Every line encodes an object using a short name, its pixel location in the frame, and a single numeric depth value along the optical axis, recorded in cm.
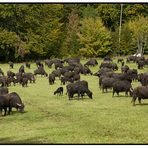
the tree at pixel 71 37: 8288
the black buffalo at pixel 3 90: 3274
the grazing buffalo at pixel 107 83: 3625
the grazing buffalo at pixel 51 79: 4459
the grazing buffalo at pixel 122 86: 3339
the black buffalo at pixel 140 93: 2868
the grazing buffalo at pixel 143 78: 3839
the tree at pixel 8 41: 7675
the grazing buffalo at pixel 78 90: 3325
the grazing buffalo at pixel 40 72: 5172
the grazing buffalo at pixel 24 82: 4375
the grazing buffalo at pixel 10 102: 2786
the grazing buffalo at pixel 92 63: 6177
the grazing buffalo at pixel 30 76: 4534
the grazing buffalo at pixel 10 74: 4744
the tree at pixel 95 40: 7944
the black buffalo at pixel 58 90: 3653
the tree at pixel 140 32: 7931
